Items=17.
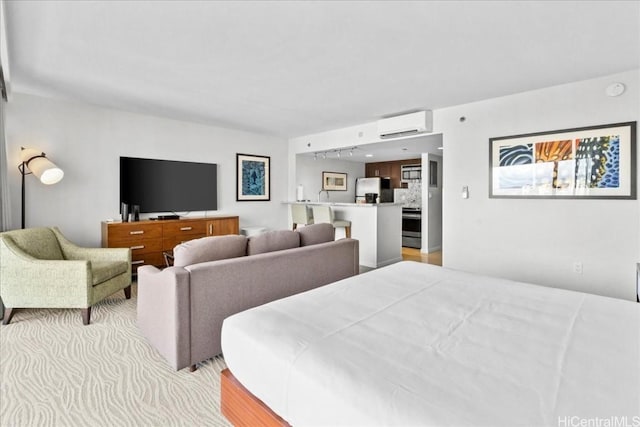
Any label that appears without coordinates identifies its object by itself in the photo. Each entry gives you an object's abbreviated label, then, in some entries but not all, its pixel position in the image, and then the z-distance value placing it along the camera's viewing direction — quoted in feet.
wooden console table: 13.91
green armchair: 9.39
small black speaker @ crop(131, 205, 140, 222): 14.82
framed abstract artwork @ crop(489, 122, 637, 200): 10.46
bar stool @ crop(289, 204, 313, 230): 19.93
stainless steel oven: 22.95
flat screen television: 15.42
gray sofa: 6.79
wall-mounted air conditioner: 14.70
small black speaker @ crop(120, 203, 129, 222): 14.44
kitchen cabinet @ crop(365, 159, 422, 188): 27.69
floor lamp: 11.93
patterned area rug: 5.62
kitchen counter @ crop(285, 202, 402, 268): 17.52
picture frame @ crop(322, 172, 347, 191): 25.91
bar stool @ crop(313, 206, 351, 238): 18.30
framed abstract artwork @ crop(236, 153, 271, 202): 19.69
